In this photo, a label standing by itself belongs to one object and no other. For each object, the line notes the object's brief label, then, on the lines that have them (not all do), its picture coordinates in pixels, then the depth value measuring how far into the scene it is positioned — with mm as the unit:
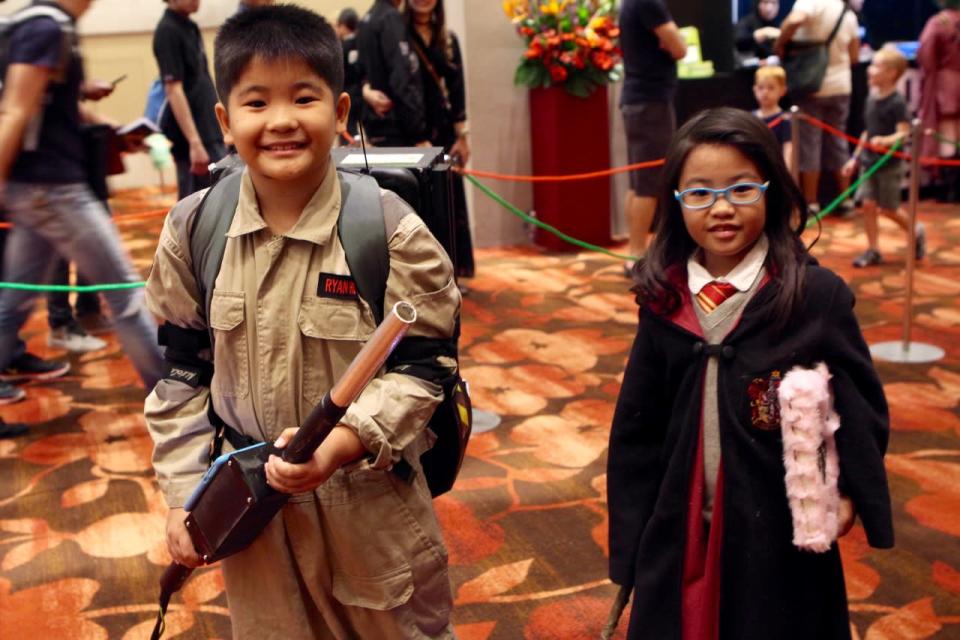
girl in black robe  1869
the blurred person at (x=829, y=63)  7422
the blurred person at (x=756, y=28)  8773
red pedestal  7098
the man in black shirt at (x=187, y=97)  5273
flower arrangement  6766
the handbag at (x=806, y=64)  7410
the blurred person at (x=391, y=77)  5270
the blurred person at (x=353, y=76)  5570
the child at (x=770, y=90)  7152
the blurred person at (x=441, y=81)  5379
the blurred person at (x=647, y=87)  5797
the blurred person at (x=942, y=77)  8039
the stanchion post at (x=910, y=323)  4660
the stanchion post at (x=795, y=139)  4906
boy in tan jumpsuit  1658
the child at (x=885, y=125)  6168
